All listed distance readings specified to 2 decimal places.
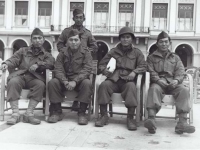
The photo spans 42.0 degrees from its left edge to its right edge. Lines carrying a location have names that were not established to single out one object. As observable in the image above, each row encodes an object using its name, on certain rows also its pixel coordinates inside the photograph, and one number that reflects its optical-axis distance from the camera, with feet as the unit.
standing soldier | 15.04
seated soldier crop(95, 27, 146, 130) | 11.69
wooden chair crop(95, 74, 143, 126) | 11.91
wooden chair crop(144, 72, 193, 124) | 11.76
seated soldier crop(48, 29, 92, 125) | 12.10
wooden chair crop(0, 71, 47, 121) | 12.33
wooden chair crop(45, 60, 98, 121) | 12.37
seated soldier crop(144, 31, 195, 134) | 10.93
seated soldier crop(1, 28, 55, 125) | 11.95
